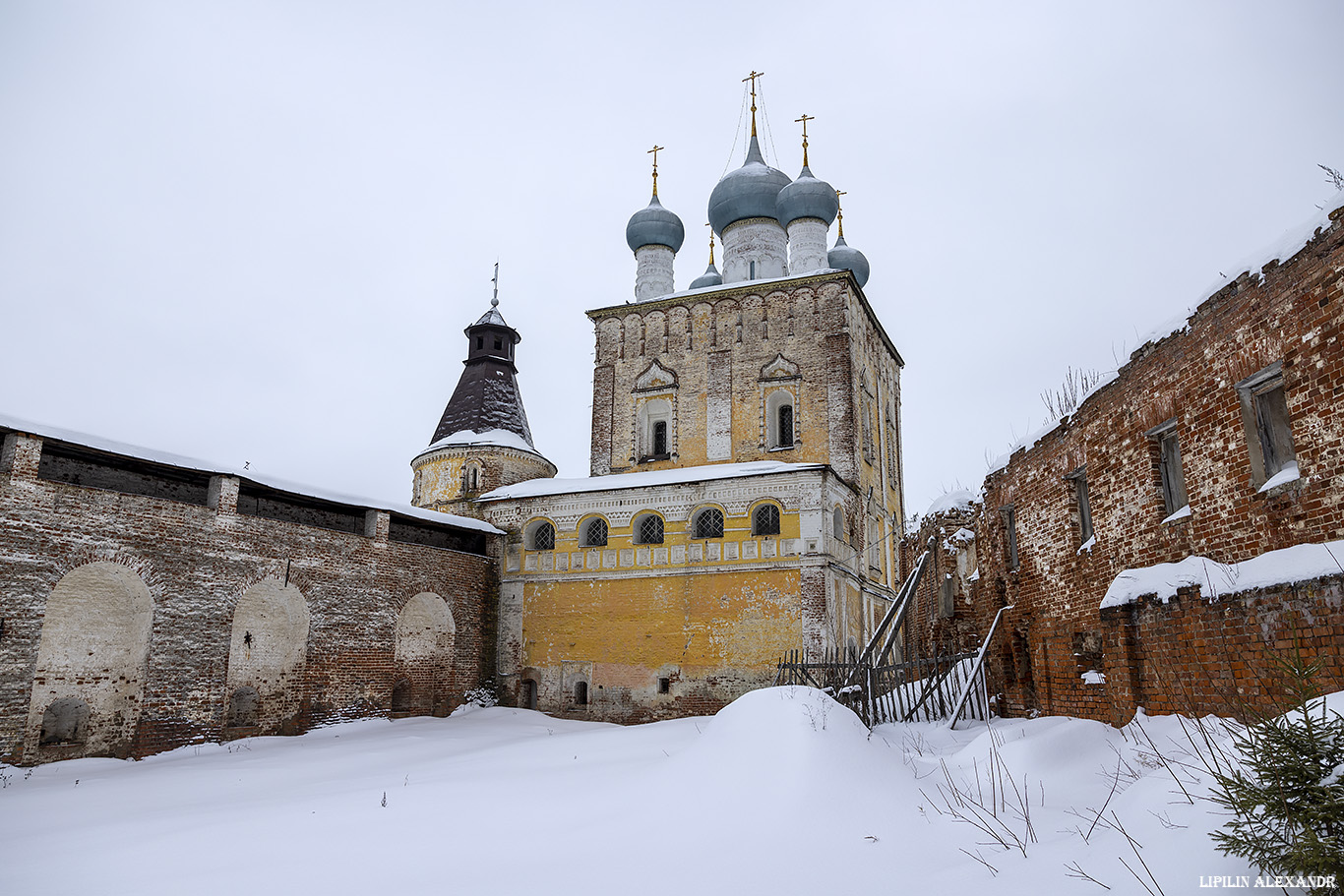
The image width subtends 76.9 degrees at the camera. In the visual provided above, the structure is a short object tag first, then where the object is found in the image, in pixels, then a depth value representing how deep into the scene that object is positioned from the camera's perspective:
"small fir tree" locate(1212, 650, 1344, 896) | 2.81
